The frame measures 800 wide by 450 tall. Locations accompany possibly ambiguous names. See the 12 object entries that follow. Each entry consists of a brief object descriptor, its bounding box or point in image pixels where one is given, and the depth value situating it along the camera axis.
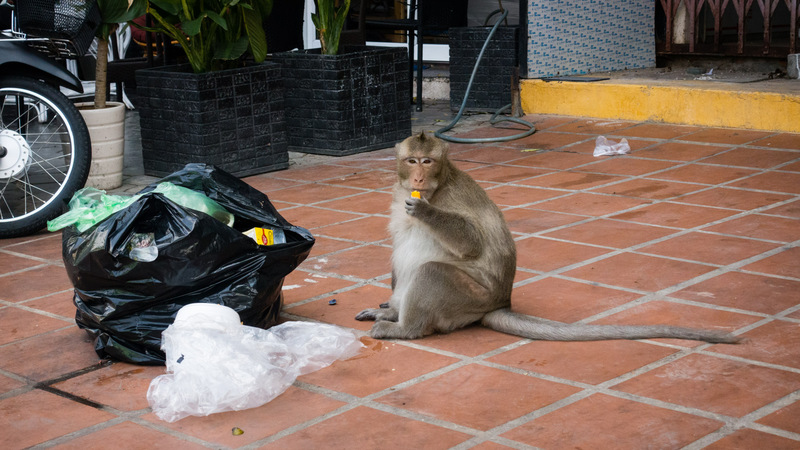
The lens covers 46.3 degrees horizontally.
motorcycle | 5.32
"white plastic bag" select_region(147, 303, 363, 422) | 3.08
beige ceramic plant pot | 6.25
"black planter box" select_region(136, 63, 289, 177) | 6.45
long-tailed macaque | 3.54
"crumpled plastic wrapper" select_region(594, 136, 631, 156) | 6.92
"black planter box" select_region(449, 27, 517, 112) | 8.52
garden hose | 7.53
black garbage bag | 3.39
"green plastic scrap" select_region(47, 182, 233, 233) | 3.63
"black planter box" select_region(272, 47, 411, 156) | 7.18
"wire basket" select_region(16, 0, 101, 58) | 5.74
